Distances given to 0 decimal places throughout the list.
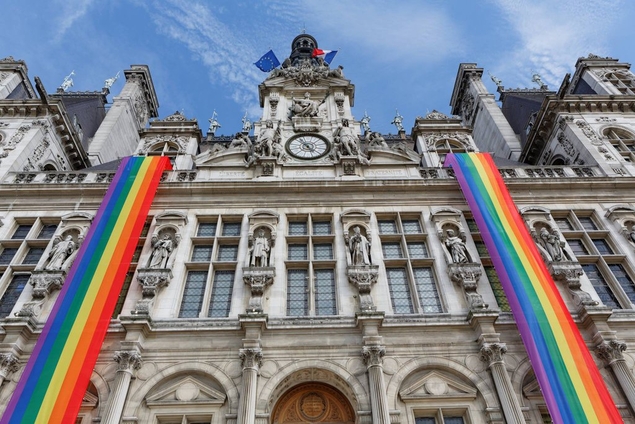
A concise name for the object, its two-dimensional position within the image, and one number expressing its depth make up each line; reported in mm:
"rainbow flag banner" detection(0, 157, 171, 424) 10453
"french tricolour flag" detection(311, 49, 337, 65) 29812
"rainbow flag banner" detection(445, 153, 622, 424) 10336
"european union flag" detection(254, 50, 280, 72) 29453
